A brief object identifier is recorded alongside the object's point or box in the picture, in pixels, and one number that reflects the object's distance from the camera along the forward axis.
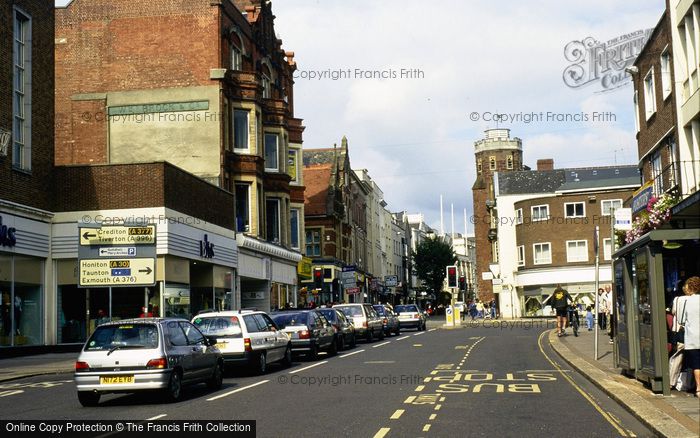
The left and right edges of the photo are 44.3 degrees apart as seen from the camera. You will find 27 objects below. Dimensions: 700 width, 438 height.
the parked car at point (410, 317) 47.69
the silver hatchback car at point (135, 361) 14.27
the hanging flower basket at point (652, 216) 19.14
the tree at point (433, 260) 106.75
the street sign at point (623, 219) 17.84
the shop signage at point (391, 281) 97.12
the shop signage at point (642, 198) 23.92
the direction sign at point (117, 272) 31.58
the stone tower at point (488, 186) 91.67
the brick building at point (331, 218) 70.25
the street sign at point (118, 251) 31.66
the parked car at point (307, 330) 24.08
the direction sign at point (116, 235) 31.61
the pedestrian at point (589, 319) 39.34
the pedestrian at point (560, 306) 31.52
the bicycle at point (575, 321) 32.47
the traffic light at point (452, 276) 45.03
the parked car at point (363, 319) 33.62
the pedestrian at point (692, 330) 12.29
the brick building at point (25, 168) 28.98
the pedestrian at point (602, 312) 35.41
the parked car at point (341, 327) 28.03
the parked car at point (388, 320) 38.90
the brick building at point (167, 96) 40.81
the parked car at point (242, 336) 19.17
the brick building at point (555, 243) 69.88
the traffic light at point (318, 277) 46.34
